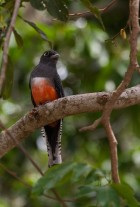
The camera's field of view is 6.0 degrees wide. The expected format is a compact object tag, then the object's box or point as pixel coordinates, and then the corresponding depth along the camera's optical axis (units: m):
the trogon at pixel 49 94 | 12.53
